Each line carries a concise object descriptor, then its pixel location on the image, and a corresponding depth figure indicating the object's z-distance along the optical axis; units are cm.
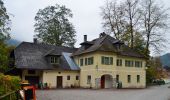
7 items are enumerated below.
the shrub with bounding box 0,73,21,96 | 740
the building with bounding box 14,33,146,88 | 2104
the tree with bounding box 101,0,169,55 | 2535
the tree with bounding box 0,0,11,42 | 1427
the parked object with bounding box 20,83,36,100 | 675
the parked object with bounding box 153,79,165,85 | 3069
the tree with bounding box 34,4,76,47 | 2888
